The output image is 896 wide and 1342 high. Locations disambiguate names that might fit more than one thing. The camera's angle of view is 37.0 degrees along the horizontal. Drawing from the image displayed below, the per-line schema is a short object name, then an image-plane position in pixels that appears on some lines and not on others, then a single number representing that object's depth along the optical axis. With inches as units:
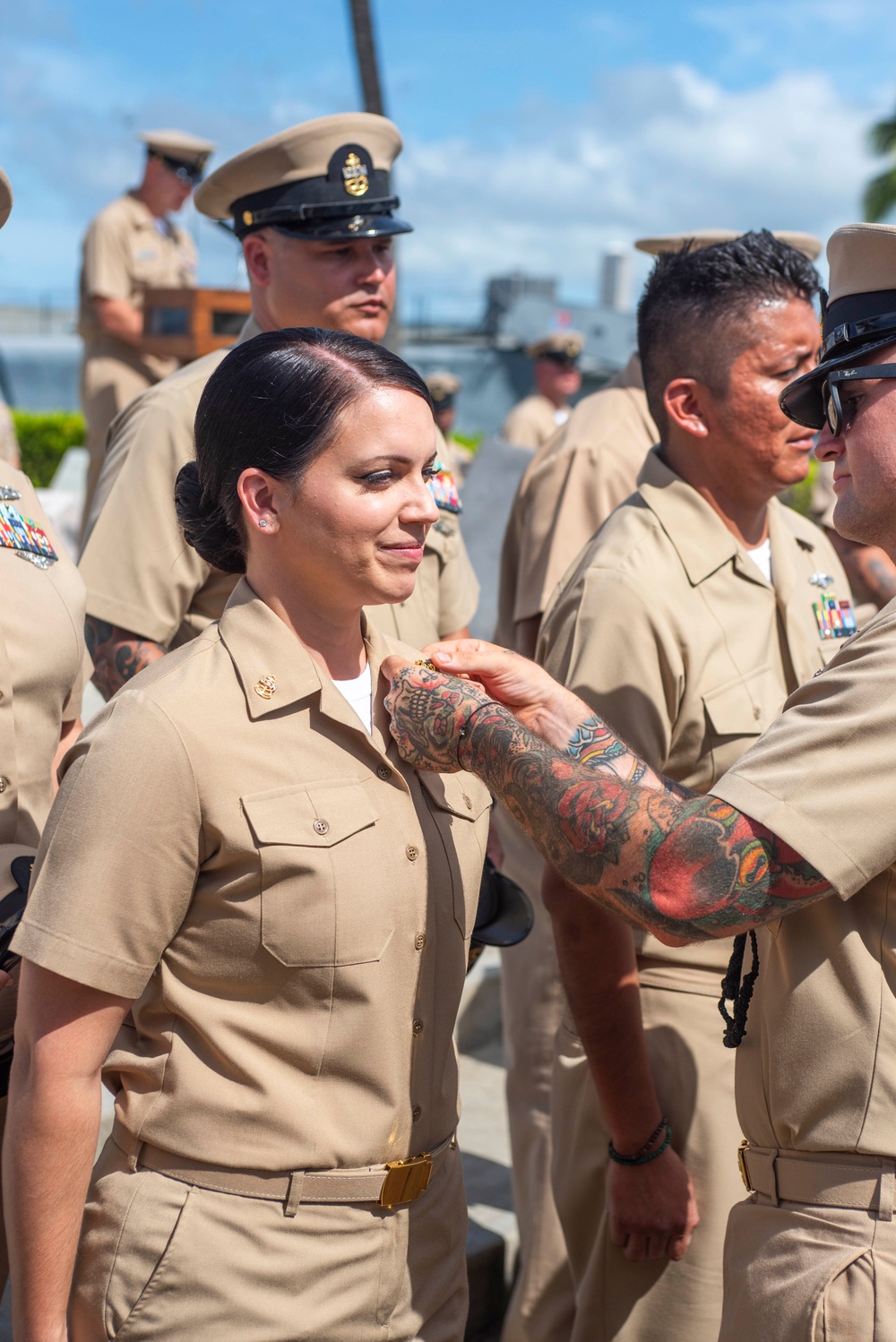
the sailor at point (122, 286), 278.7
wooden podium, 244.7
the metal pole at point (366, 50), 479.8
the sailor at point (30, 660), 96.5
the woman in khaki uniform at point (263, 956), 72.1
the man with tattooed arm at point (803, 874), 73.8
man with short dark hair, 104.7
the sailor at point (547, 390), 466.0
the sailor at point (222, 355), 124.7
